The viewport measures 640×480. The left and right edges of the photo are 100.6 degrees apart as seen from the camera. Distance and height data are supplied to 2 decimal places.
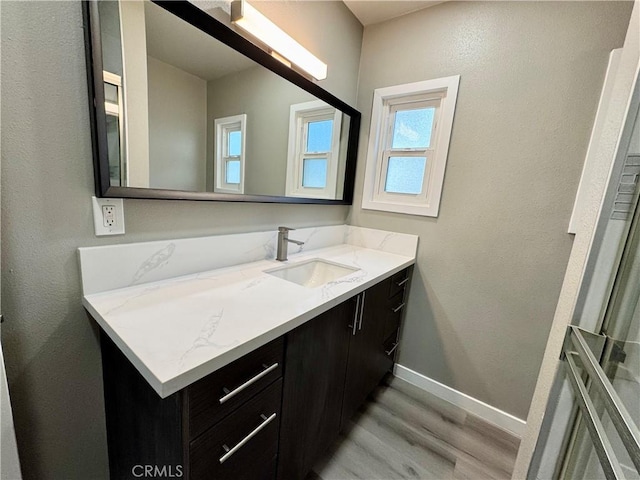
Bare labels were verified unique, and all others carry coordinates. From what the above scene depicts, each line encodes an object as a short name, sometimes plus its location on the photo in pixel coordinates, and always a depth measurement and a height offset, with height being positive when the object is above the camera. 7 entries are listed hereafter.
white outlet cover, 0.86 -0.14
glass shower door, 0.65 -0.45
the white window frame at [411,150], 1.67 +0.38
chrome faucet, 1.49 -0.29
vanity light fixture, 1.09 +0.70
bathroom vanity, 0.65 -0.51
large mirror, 0.84 +0.31
